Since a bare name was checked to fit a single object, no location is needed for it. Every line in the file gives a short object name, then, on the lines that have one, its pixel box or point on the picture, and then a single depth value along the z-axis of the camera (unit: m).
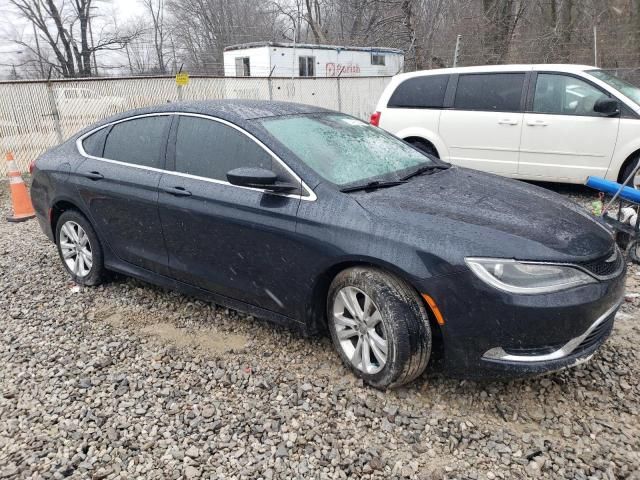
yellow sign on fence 11.59
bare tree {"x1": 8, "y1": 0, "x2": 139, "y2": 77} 33.28
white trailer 18.67
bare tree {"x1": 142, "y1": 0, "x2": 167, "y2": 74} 43.28
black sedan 2.52
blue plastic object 4.29
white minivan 6.25
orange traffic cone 6.87
